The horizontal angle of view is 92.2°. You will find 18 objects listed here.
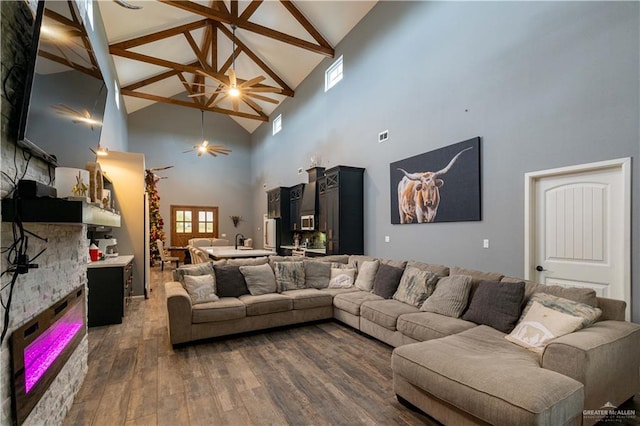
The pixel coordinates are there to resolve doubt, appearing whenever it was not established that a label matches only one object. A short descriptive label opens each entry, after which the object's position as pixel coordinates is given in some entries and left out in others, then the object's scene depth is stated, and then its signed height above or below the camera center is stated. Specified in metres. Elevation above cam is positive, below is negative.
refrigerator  9.33 -0.71
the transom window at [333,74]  7.16 +3.33
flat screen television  1.66 +0.84
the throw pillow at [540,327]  2.27 -0.88
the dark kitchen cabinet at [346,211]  6.05 +0.03
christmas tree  8.48 -0.14
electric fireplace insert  1.60 -0.88
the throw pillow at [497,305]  2.71 -0.85
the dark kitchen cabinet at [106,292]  4.31 -1.15
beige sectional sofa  1.68 -1.02
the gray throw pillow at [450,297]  3.14 -0.89
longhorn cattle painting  4.11 +0.40
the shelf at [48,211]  1.53 +0.01
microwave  7.46 -0.26
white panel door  2.81 -0.17
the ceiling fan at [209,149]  9.16 +1.91
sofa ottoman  1.62 -1.02
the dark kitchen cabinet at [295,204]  8.48 +0.24
